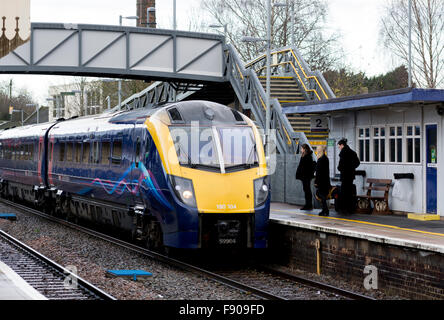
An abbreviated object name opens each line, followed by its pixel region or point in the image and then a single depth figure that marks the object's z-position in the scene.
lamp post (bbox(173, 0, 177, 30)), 42.08
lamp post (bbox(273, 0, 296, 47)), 37.18
